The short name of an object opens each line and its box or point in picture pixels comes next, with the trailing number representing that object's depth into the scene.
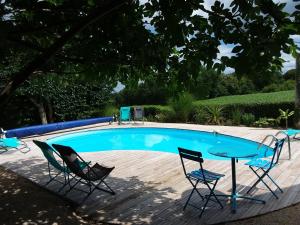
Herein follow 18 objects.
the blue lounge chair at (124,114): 12.15
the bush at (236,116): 10.56
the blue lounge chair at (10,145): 7.03
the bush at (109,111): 13.33
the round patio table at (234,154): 3.45
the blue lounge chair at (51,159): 4.39
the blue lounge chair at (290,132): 6.08
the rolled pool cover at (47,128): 9.49
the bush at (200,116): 11.41
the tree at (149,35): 1.96
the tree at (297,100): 8.82
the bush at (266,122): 9.66
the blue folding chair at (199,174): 3.38
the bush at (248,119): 10.24
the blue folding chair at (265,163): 3.74
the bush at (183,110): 11.82
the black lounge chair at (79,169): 3.98
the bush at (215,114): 11.07
